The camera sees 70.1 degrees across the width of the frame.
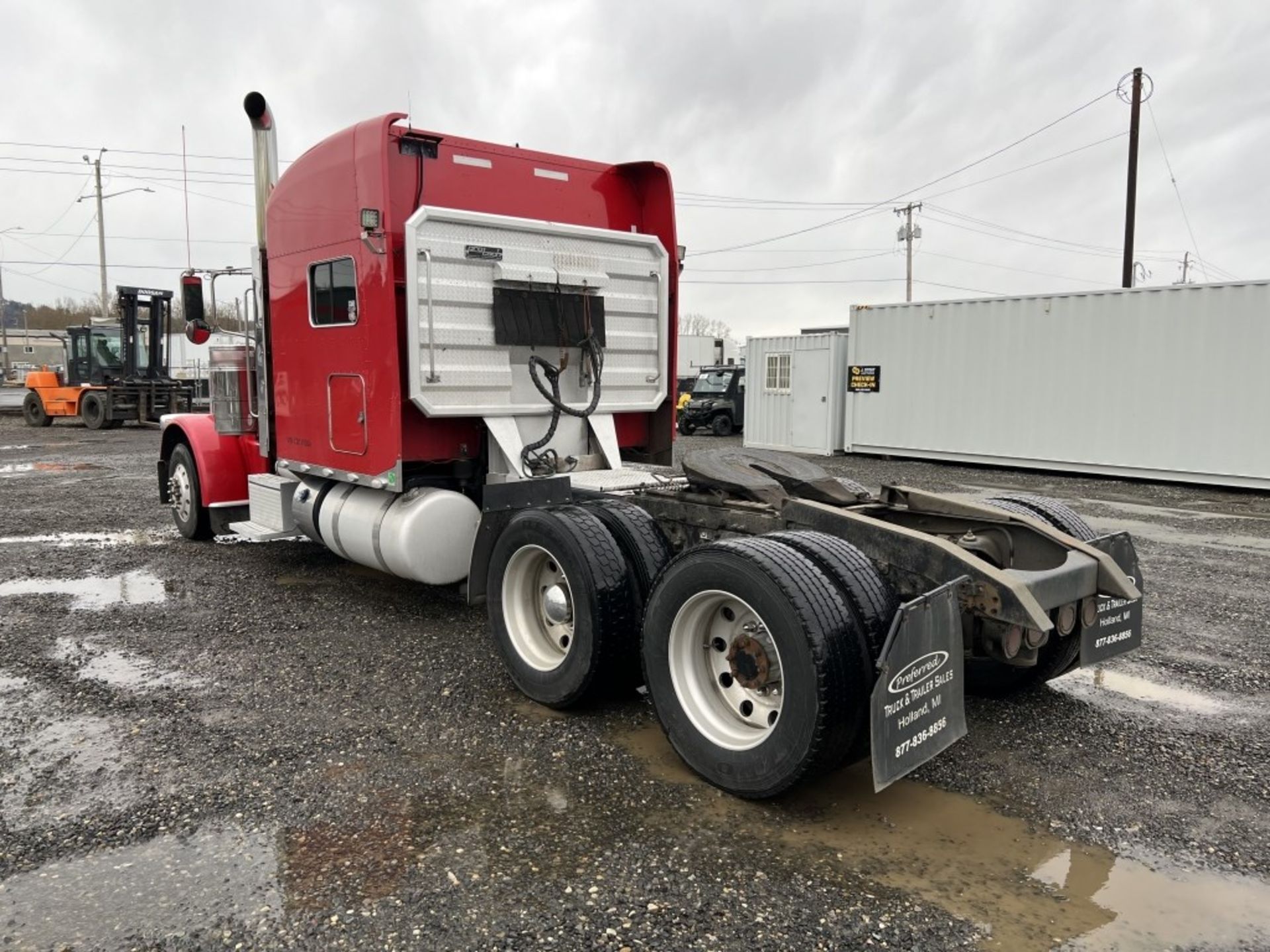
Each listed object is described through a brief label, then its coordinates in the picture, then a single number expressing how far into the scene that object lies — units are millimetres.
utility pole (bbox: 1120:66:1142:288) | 23031
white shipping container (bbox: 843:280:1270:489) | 13352
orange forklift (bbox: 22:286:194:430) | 24125
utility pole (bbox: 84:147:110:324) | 42188
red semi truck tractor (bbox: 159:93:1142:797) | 3312
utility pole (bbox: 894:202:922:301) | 51219
